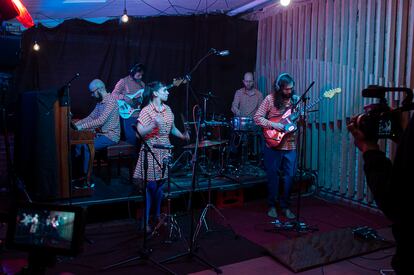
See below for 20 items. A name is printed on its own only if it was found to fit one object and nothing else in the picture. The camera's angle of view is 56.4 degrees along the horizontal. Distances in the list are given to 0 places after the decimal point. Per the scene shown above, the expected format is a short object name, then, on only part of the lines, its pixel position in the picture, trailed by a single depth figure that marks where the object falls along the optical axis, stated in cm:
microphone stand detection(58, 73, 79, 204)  496
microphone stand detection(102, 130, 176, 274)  391
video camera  160
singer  473
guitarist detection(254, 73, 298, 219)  537
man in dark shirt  135
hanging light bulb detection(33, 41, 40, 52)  716
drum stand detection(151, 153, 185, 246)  468
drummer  793
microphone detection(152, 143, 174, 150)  437
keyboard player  632
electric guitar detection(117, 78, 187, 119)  730
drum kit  707
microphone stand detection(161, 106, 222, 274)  389
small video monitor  181
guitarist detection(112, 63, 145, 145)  732
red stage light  321
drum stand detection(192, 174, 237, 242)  471
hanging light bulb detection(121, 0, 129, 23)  691
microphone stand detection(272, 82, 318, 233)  507
